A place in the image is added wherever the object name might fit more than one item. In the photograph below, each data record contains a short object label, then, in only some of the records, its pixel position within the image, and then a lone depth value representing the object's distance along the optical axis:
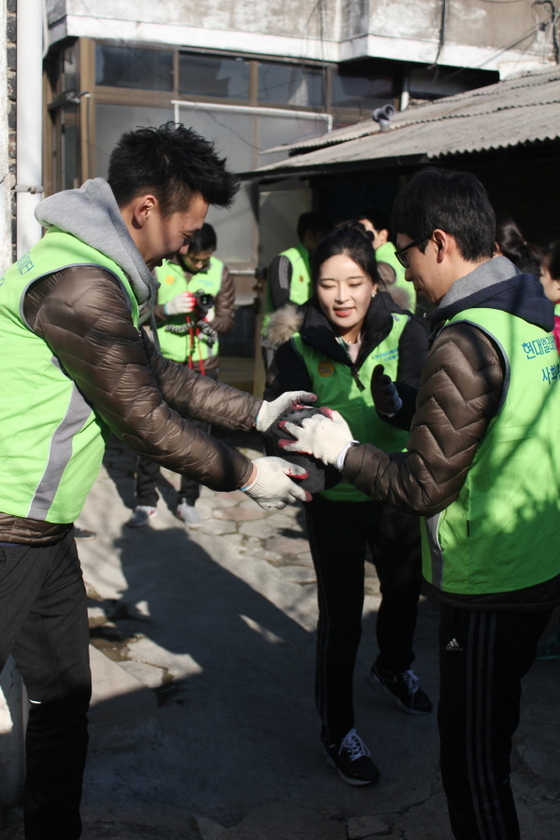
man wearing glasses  2.05
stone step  3.35
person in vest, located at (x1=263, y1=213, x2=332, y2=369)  6.97
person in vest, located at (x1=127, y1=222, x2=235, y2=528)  5.99
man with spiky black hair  2.03
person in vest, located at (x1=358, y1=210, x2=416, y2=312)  5.83
